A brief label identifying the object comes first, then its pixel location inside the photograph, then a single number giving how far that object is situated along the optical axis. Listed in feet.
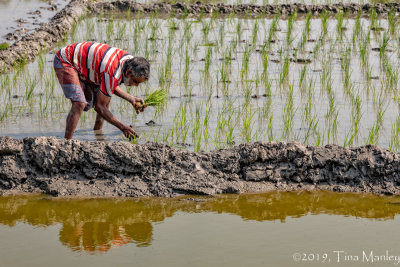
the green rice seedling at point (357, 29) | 48.26
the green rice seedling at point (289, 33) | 47.33
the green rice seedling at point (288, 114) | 30.25
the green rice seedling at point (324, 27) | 50.52
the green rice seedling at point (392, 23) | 51.60
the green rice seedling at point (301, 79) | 36.45
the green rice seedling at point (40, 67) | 40.11
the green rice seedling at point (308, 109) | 32.56
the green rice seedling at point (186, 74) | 38.36
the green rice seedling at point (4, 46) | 46.10
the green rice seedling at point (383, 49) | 41.86
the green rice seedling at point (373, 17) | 53.64
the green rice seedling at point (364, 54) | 41.23
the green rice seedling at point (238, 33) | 49.49
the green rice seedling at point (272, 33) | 46.82
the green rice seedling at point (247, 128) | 29.12
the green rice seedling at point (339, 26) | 50.31
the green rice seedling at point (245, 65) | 38.64
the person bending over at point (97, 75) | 27.55
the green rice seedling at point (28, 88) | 34.25
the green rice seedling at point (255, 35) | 47.32
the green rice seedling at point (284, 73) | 37.88
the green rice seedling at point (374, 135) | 27.67
